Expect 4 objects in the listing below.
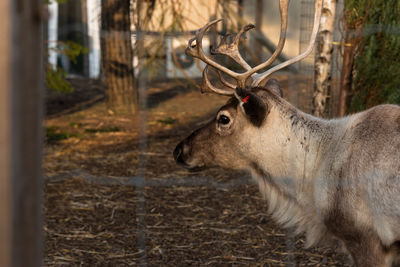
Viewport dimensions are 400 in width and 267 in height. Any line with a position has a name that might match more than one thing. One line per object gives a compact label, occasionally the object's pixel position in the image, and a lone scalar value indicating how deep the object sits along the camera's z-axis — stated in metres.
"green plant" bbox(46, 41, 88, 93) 11.93
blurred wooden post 2.13
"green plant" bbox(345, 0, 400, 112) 8.77
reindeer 4.82
